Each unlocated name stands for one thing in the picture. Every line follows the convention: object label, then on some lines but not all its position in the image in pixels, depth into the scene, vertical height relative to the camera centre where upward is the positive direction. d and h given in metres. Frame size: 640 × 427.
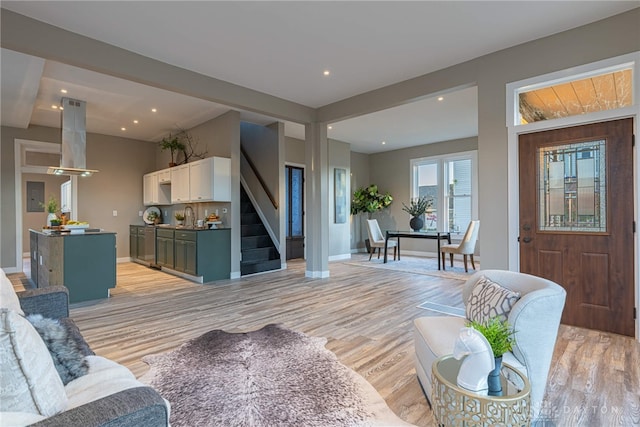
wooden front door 3.06 -0.06
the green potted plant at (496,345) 1.31 -0.55
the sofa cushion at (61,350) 1.36 -0.59
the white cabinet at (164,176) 7.13 +0.85
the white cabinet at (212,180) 5.79 +0.62
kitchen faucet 6.95 -0.05
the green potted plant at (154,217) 7.75 -0.07
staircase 6.28 -0.66
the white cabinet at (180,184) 6.46 +0.62
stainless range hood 5.40 +1.30
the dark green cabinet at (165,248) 6.18 -0.67
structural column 5.93 +0.22
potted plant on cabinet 7.06 +1.50
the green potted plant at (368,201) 9.52 +0.35
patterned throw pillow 1.87 -0.54
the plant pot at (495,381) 1.30 -0.69
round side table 1.20 -0.73
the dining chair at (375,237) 7.78 -0.60
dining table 6.71 -0.48
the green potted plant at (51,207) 5.01 +0.12
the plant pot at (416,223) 7.56 -0.25
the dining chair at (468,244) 6.35 -0.62
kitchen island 4.17 -0.64
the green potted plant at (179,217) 6.95 -0.07
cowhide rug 1.83 -1.15
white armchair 1.70 -0.67
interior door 8.19 +0.06
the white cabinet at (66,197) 7.28 +0.40
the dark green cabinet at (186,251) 5.55 -0.66
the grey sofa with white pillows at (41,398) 0.89 -0.55
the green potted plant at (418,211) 7.57 +0.04
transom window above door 3.10 +1.20
